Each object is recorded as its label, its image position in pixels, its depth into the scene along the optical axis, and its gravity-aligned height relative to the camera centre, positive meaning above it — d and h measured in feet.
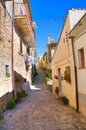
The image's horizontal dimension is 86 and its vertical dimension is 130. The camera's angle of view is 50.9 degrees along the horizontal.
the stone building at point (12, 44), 15.68 +5.62
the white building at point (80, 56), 13.34 +2.07
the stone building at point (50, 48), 51.45 +12.14
